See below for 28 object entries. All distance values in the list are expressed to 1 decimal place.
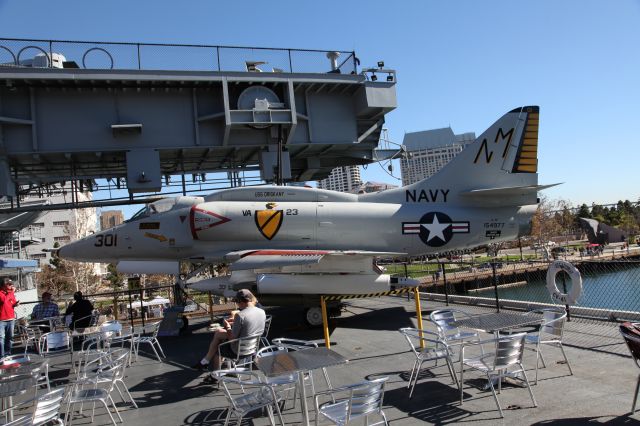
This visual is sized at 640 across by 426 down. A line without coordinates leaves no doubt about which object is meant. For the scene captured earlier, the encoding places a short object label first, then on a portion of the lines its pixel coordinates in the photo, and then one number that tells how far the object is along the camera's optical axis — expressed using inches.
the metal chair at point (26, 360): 214.5
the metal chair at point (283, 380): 195.1
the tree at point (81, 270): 1596.9
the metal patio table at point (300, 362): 172.9
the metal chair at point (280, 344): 239.1
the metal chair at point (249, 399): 170.6
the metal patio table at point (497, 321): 237.4
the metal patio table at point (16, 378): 183.9
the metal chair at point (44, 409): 157.2
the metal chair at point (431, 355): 235.5
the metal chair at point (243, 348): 248.8
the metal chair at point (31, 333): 432.8
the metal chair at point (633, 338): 178.1
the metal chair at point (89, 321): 411.8
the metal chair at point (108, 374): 211.6
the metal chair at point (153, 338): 338.3
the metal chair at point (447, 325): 258.7
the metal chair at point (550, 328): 249.2
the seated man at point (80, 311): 410.9
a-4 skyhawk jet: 429.7
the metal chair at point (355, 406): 151.6
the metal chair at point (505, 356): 208.5
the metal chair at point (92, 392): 203.0
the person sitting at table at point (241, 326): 252.1
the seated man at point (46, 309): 447.8
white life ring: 344.8
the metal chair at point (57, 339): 318.0
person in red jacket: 374.0
